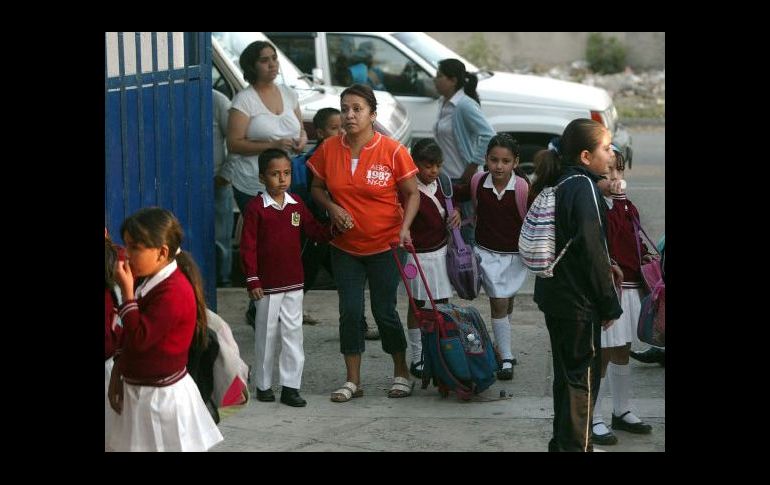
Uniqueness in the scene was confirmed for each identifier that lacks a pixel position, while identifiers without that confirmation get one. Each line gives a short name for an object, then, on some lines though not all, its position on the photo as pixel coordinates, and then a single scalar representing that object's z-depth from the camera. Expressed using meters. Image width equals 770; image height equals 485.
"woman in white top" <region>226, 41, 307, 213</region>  7.81
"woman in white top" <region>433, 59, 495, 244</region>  7.83
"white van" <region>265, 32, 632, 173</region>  11.87
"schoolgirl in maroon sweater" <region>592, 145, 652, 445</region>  6.00
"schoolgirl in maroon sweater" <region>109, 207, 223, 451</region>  4.43
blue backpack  6.53
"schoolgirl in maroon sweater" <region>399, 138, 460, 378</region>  7.05
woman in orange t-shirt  6.49
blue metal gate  6.28
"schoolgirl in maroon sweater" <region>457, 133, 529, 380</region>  7.02
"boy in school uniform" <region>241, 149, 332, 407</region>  6.47
